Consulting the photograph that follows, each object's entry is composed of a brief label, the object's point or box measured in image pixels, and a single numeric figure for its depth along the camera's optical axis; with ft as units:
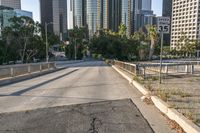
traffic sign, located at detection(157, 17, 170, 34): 24.22
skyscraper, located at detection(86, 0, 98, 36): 296.54
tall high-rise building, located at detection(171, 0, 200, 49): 337.04
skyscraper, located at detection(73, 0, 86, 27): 316.67
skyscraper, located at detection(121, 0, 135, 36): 313.15
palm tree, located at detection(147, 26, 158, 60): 176.18
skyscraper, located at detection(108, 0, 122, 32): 300.57
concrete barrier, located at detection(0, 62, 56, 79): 34.94
